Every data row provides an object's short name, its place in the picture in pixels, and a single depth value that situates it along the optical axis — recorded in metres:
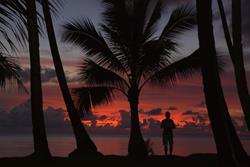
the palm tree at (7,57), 7.27
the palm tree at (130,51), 17.19
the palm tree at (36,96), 11.70
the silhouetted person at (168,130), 15.76
